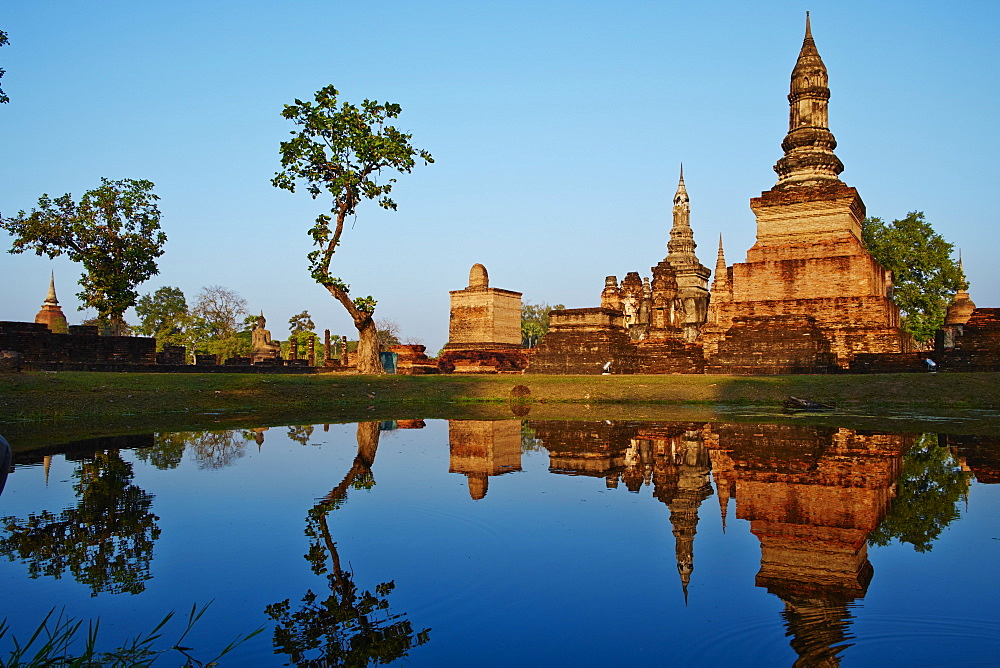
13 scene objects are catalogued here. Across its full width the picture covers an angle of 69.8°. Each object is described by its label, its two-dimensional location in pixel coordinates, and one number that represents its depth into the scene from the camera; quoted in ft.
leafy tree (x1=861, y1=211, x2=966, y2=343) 119.85
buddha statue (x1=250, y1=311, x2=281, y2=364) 110.52
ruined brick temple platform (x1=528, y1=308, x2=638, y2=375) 77.71
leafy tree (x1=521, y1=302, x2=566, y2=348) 221.46
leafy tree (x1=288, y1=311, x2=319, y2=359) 181.25
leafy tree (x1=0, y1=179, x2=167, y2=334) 82.38
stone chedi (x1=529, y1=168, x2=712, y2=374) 76.79
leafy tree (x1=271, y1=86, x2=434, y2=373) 71.61
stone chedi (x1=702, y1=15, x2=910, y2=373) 69.77
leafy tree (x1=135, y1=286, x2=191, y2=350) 177.66
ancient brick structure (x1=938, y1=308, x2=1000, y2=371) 61.11
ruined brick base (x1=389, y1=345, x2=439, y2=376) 90.99
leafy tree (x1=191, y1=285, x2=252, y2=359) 154.61
